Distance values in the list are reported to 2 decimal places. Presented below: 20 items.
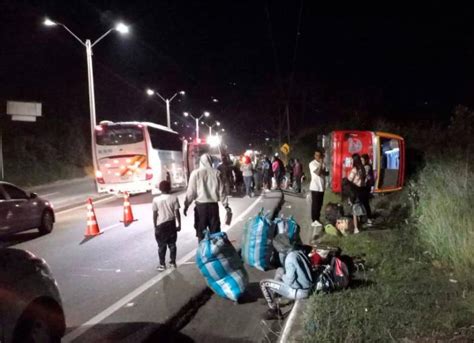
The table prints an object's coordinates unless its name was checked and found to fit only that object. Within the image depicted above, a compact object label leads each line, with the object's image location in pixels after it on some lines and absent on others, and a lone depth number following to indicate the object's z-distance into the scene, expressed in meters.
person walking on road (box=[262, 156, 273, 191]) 23.52
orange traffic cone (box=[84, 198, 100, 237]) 12.34
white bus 21.00
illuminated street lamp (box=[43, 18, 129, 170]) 24.95
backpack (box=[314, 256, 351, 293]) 6.09
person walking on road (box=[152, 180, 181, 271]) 8.18
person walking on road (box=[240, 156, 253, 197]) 20.41
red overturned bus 17.95
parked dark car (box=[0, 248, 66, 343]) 3.98
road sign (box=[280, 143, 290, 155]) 34.96
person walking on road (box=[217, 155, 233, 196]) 20.23
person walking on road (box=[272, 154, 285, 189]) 23.19
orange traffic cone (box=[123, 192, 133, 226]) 14.42
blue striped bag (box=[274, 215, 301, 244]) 7.88
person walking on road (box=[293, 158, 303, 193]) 22.41
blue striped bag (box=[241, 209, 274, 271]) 7.83
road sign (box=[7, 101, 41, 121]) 25.28
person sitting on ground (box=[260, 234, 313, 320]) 6.02
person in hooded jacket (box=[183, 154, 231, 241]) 8.18
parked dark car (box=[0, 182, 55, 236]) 11.72
